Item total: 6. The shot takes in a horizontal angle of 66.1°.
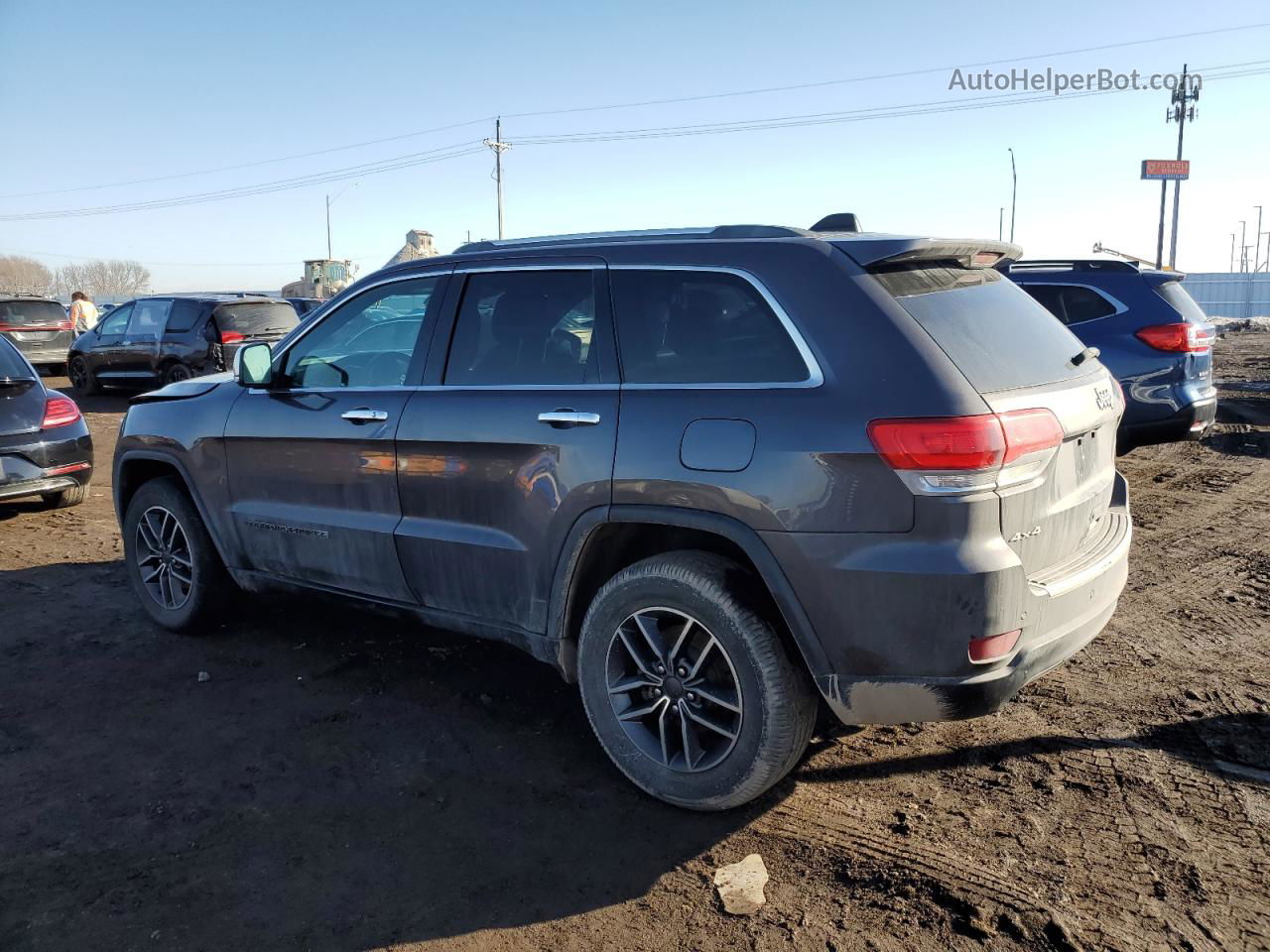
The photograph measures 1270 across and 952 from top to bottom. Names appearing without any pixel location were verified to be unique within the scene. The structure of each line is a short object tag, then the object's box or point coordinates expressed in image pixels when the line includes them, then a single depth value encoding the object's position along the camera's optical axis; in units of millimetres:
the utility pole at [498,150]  51750
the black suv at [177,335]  15258
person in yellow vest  19703
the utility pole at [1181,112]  47688
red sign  49516
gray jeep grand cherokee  2836
